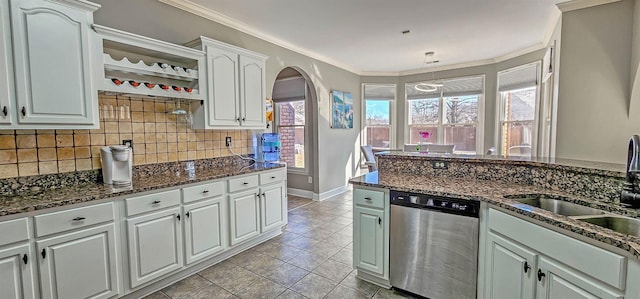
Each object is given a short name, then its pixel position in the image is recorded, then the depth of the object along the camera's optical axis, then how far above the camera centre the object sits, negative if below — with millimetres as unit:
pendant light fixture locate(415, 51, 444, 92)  4811 +1229
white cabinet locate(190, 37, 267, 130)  2816 +522
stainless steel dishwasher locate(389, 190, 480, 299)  1902 -809
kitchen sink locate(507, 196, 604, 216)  1684 -468
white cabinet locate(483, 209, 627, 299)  1185 -656
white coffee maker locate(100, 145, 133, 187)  2203 -220
